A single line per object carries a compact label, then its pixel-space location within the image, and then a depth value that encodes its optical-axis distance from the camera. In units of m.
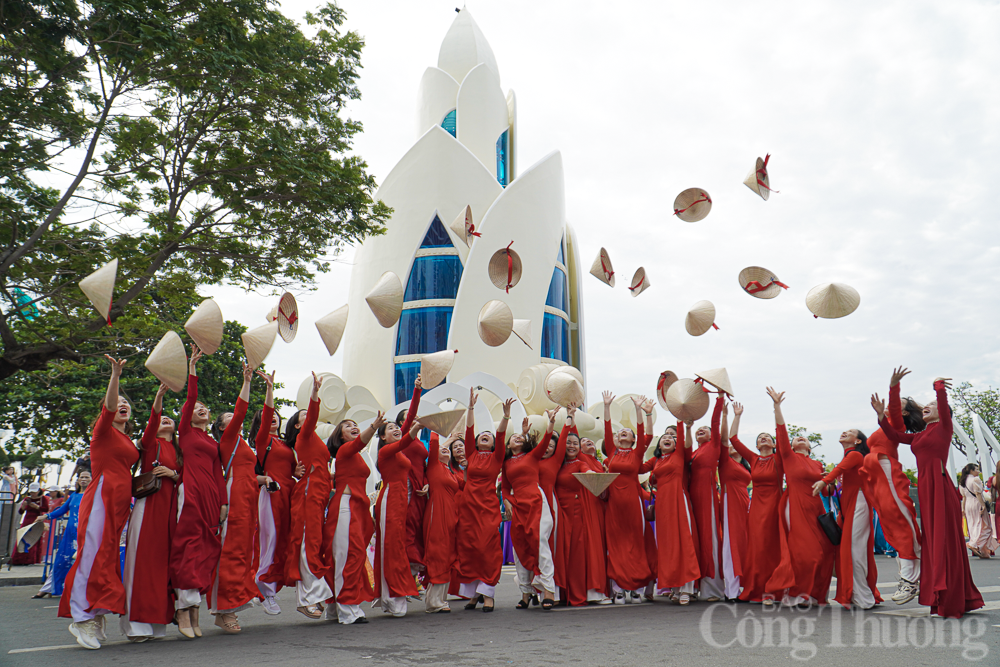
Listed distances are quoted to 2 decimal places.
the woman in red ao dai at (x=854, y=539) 5.98
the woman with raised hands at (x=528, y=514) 6.34
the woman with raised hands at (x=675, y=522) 6.47
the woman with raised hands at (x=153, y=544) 4.87
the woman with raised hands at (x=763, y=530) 6.39
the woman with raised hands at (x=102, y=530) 4.70
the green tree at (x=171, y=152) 7.53
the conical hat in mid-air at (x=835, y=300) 6.66
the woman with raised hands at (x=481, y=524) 6.34
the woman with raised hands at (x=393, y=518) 5.97
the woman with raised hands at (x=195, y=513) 4.98
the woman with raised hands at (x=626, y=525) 6.58
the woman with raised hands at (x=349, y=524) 5.64
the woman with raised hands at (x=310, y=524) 5.58
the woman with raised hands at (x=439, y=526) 6.28
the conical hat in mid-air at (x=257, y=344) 5.71
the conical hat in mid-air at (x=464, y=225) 12.38
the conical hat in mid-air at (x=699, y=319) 7.66
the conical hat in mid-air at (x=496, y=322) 7.92
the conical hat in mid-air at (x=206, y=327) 5.43
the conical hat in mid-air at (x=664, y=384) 7.48
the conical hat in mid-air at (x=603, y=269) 9.21
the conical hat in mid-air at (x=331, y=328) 6.89
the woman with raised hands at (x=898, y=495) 6.00
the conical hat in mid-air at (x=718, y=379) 6.58
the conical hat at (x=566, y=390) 7.40
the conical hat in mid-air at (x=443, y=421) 6.84
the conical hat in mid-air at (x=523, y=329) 9.40
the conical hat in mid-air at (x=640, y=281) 8.98
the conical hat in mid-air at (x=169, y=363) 5.15
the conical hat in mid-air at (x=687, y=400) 6.74
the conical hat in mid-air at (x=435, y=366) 6.85
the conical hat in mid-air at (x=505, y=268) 8.61
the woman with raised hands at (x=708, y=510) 6.66
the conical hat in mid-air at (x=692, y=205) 7.84
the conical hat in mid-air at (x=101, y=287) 5.41
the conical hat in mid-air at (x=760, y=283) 7.59
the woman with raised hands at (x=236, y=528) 5.20
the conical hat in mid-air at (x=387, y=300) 7.22
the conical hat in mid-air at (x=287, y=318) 6.59
